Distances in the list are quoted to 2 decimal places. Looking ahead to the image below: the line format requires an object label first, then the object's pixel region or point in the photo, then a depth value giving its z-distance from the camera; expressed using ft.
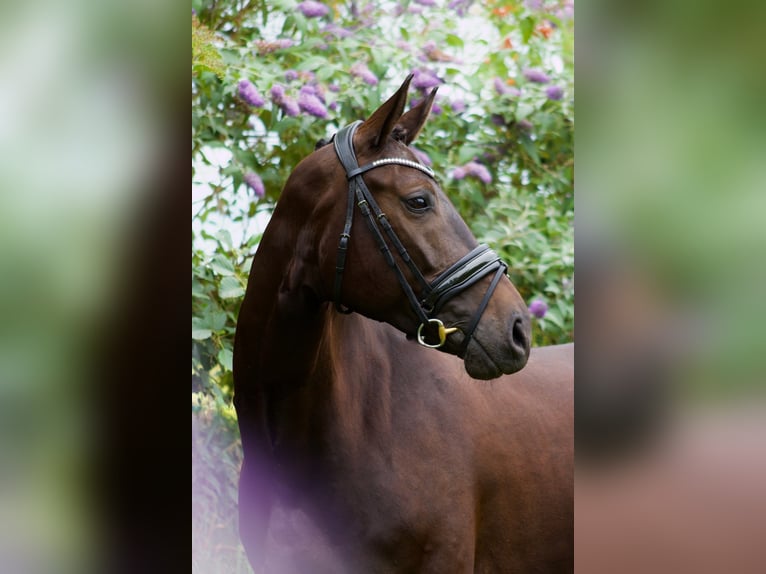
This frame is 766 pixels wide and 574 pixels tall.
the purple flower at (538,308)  24.48
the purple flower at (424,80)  23.06
